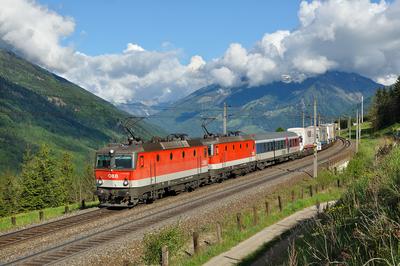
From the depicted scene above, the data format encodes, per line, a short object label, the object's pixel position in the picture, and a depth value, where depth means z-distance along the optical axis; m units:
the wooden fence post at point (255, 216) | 21.34
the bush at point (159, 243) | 15.27
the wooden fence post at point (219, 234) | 17.86
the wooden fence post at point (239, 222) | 19.98
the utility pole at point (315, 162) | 36.49
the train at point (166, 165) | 26.03
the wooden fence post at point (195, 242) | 16.48
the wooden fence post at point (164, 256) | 13.93
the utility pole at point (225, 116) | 45.86
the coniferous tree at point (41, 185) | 65.31
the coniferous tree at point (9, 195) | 70.31
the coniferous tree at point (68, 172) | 86.50
